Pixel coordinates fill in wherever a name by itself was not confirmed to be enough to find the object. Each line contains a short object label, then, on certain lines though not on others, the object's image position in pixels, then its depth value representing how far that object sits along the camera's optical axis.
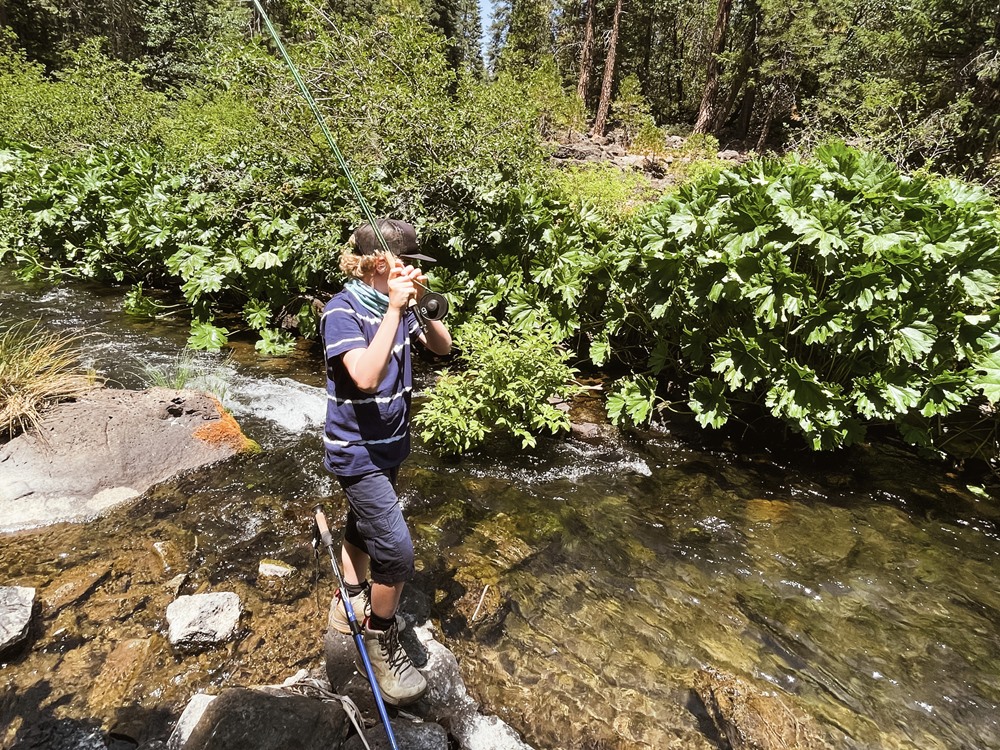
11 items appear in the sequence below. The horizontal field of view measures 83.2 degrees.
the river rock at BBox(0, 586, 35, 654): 2.52
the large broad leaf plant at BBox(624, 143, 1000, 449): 3.96
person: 2.06
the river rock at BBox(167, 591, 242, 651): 2.71
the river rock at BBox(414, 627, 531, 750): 2.44
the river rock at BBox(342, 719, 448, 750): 2.25
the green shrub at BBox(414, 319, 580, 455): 4.55
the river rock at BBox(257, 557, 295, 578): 3.26
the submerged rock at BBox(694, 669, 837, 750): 2.50
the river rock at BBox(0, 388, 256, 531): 3.62
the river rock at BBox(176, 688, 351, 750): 2.13
